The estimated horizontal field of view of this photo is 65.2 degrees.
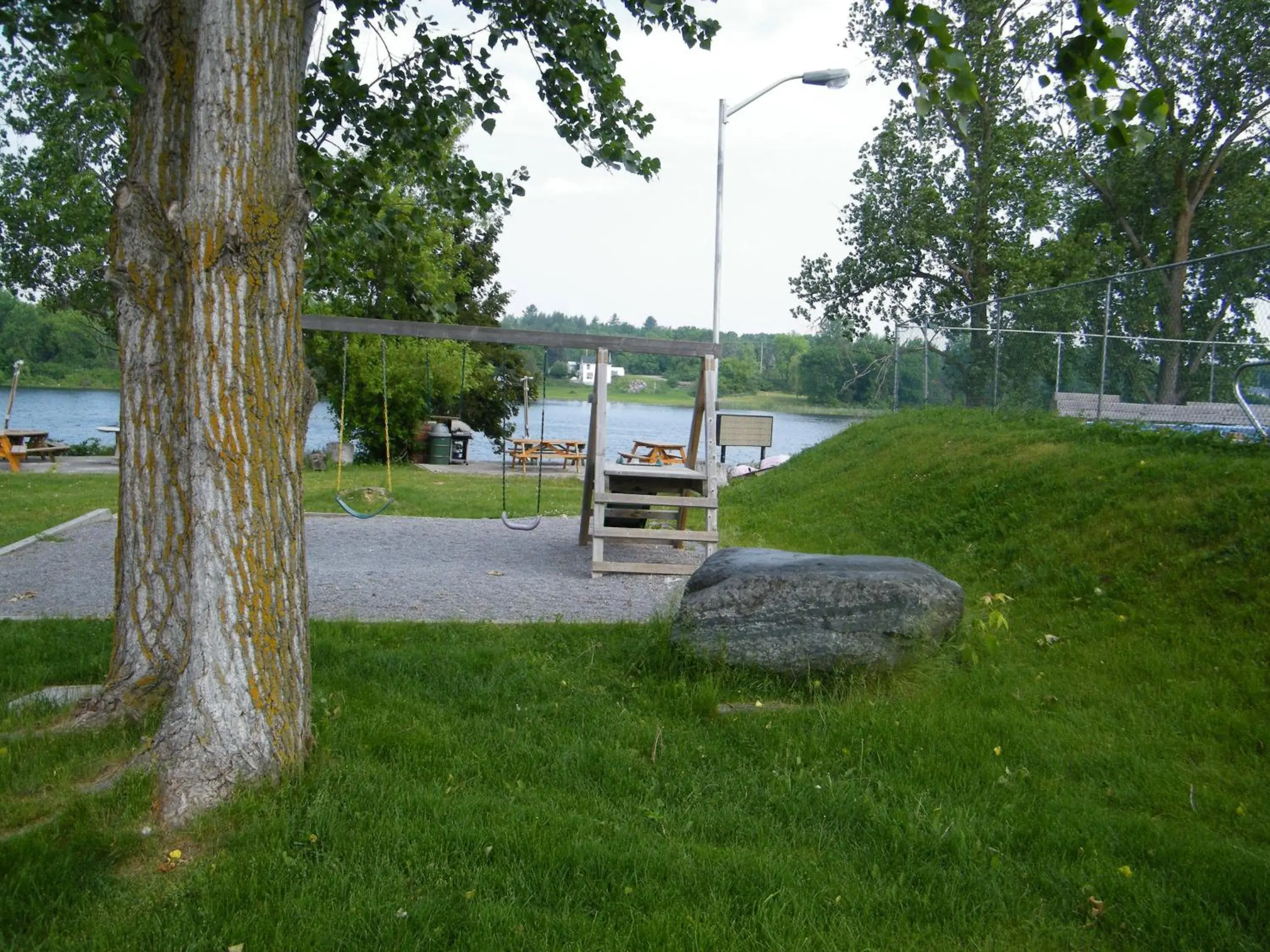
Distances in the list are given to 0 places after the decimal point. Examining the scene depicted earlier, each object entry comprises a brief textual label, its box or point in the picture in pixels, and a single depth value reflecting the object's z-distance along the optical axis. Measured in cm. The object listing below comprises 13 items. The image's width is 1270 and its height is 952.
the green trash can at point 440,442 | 2305
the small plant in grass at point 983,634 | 542
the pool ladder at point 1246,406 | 715
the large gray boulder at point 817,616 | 515
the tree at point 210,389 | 351
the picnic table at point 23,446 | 1972
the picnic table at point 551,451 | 2209
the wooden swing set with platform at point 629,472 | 952
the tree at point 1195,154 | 2230
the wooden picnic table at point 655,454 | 1798
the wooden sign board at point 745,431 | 2422
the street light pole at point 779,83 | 1803
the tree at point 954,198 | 2141
